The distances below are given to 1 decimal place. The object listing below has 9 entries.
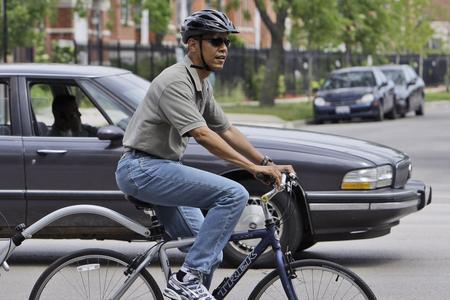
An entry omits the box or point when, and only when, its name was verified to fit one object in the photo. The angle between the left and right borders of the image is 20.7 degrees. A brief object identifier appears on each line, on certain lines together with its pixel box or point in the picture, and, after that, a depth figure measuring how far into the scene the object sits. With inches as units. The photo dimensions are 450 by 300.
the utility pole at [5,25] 1190.0
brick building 2300.7
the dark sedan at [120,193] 343.9
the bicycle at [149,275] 215.2
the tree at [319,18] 1499.9
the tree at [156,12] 1495.6
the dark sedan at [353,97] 1354.6
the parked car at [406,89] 1503.4
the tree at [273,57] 1605.6
